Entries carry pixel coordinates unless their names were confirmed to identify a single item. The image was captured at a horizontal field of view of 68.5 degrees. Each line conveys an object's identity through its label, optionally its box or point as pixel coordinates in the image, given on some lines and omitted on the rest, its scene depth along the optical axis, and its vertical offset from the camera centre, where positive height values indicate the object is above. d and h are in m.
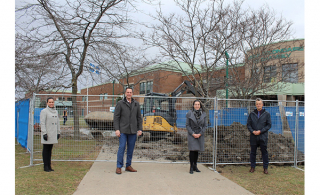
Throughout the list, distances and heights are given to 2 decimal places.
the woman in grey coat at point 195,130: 5.79 -0.83
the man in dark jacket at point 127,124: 5.75 -0.67
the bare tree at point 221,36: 9.70 +2.62
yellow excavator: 7.00 -0.60
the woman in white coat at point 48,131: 5.69 -0.82
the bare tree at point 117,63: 11.30 +1.86
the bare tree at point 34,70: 9.11 +1.22
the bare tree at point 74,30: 9.66 +2.94
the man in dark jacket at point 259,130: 6.00 -0.84
